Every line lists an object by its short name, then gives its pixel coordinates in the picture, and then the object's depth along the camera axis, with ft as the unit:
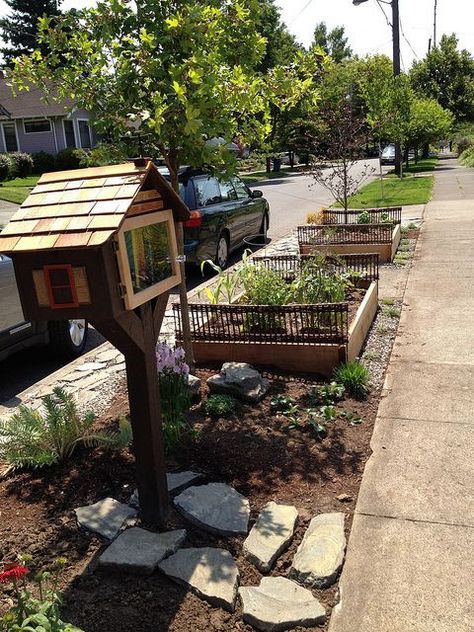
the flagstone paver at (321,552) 9.29
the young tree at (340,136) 40.75
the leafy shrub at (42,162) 109.99
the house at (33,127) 113.65
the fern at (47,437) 12.34
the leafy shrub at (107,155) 15.69
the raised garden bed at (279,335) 17.06
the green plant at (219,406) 14.66
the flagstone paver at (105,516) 10.21
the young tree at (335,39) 300.89
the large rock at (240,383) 15.51
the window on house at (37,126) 116.78
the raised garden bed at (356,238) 33.04
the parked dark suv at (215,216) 30.32
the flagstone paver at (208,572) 8.77
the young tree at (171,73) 13.38
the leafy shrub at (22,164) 101.35
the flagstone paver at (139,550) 9.19
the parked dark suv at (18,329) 18.52
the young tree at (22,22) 132.87
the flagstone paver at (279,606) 8.34
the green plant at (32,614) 6.81
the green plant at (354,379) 15.96
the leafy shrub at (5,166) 97.35
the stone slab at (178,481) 11.20
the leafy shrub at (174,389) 13.54
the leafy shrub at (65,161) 99.66
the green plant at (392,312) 23.08
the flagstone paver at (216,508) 10.43
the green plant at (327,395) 15.48
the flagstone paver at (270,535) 9.66
